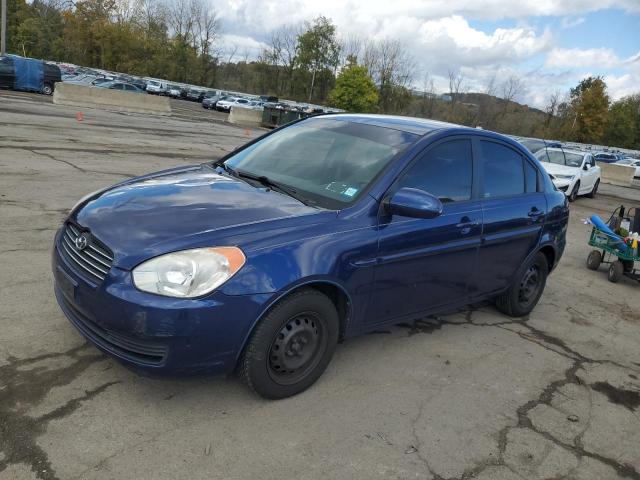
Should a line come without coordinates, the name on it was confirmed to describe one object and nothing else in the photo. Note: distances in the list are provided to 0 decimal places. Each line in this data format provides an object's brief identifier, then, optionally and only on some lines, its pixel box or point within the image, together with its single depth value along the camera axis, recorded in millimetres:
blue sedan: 2752
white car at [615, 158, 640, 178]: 38375
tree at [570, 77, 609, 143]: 75438
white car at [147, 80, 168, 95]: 53425
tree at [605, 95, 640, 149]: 79375
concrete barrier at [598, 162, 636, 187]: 29953
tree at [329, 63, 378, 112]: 70875
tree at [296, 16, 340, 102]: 83188
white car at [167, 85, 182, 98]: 57150
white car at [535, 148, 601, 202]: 15430
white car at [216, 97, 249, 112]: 47797
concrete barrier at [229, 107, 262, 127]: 33781
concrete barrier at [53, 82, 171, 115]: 25469
